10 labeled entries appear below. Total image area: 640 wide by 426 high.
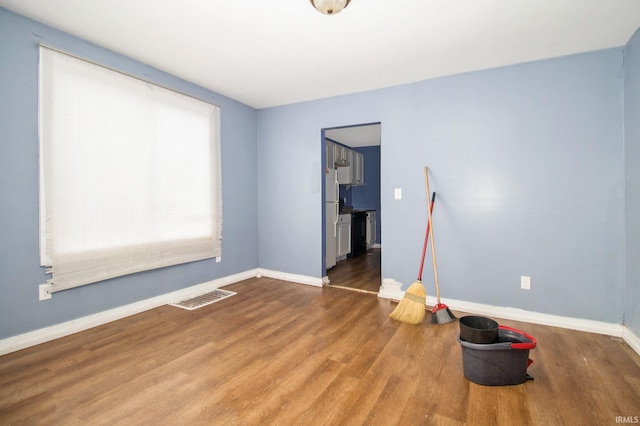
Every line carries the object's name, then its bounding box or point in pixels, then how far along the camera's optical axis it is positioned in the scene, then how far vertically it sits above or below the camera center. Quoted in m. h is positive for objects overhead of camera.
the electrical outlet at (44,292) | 2.23 -0.61
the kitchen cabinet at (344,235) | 4.96 -0.43
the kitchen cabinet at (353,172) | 5.94 +0.87
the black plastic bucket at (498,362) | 1.70 -0.92
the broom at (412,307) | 2.62 -0.89
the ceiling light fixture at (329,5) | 1.83 +1.34
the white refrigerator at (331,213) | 4.42 -0.02
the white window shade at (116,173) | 2.29 +0.39
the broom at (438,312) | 2.64 -0.96
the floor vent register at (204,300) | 3.05 -0.98
